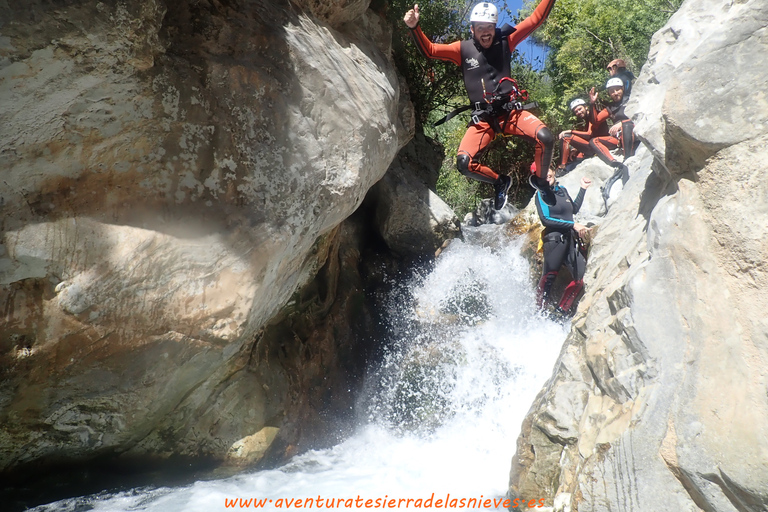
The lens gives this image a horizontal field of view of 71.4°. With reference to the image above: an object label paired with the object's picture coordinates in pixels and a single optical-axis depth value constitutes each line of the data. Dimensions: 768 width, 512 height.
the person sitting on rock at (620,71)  8.00
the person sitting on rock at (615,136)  7.57
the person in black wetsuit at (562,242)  5.53
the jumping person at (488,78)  5.50
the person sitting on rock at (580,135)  8.93
